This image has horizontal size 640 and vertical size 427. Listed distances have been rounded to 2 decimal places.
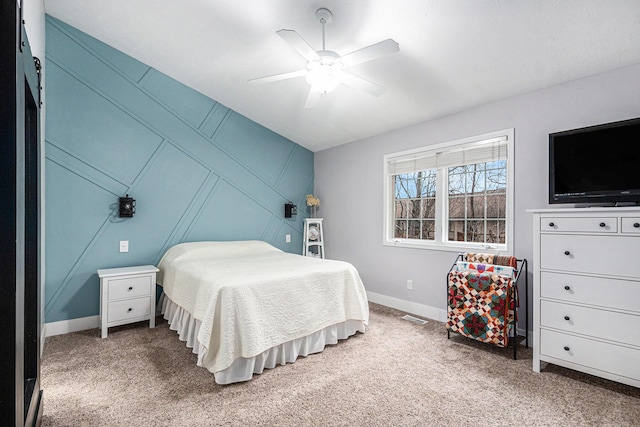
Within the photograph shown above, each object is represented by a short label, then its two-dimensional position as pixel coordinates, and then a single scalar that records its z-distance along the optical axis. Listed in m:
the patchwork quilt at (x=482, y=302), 2.64
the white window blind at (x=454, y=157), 3.15
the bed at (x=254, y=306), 2.24
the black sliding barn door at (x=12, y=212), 1.05
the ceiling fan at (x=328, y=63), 2.02
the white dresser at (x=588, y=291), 2.00
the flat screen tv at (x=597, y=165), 2.19
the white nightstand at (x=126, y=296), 3.01
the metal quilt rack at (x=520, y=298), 2.66
